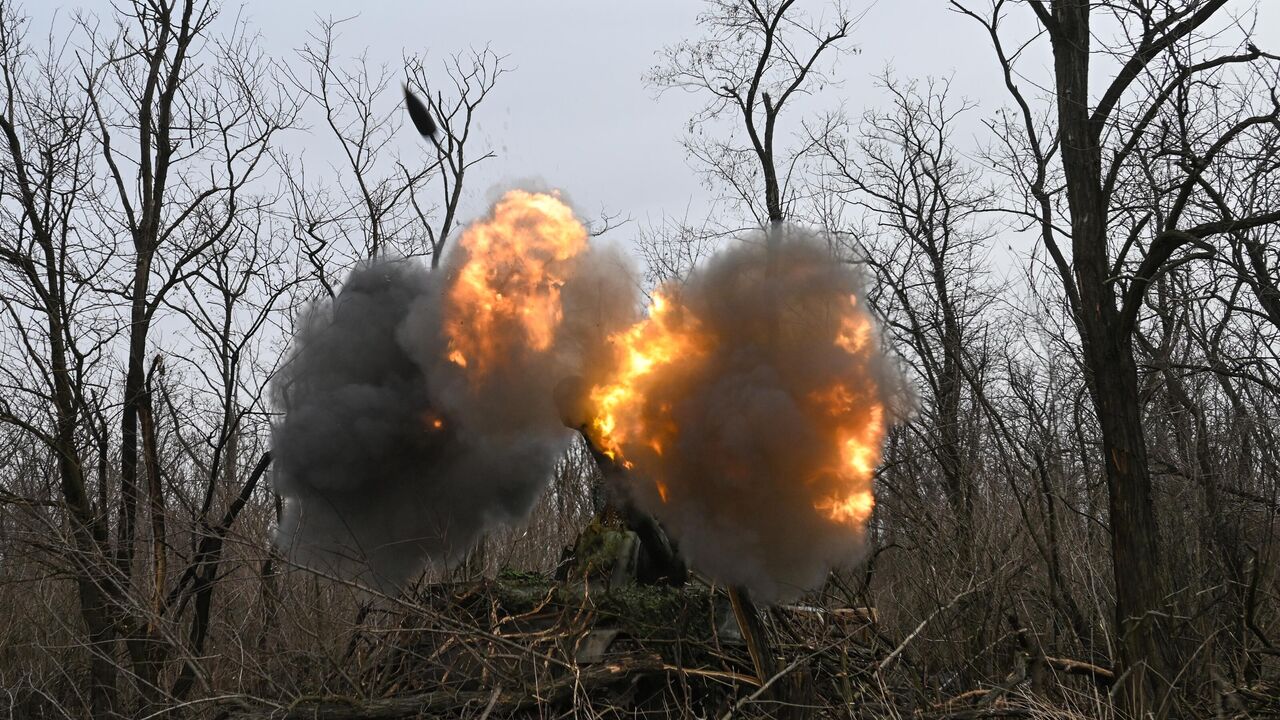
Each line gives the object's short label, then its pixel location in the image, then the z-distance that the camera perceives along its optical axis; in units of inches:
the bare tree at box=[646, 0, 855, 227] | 795.4
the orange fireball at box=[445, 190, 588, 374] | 369.7
